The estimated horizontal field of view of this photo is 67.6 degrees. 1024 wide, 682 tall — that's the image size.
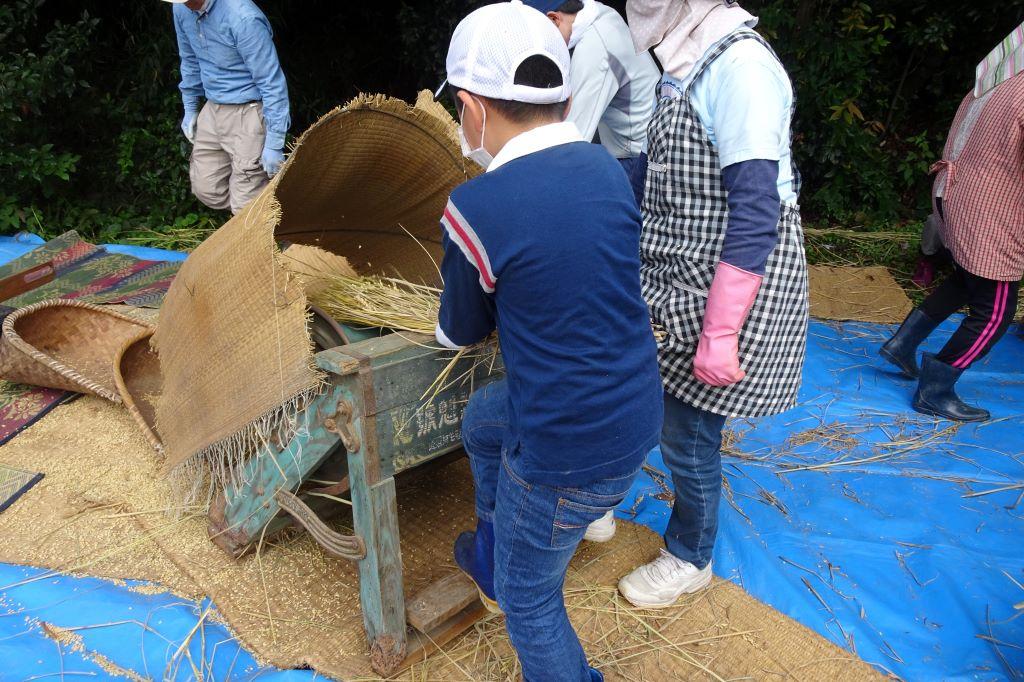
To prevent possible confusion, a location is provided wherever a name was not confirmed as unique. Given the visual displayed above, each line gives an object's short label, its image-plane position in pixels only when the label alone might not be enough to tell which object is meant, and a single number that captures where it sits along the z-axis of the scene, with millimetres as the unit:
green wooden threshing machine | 1863
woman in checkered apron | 1764
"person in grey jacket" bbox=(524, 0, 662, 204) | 2684
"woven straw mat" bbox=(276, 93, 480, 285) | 2090
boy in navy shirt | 1400
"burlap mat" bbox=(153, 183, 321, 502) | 1841
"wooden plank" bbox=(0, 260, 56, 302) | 4066
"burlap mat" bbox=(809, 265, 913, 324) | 4633
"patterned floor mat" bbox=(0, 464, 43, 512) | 2689
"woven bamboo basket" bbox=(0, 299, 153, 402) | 3166
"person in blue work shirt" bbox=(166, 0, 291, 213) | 4180
